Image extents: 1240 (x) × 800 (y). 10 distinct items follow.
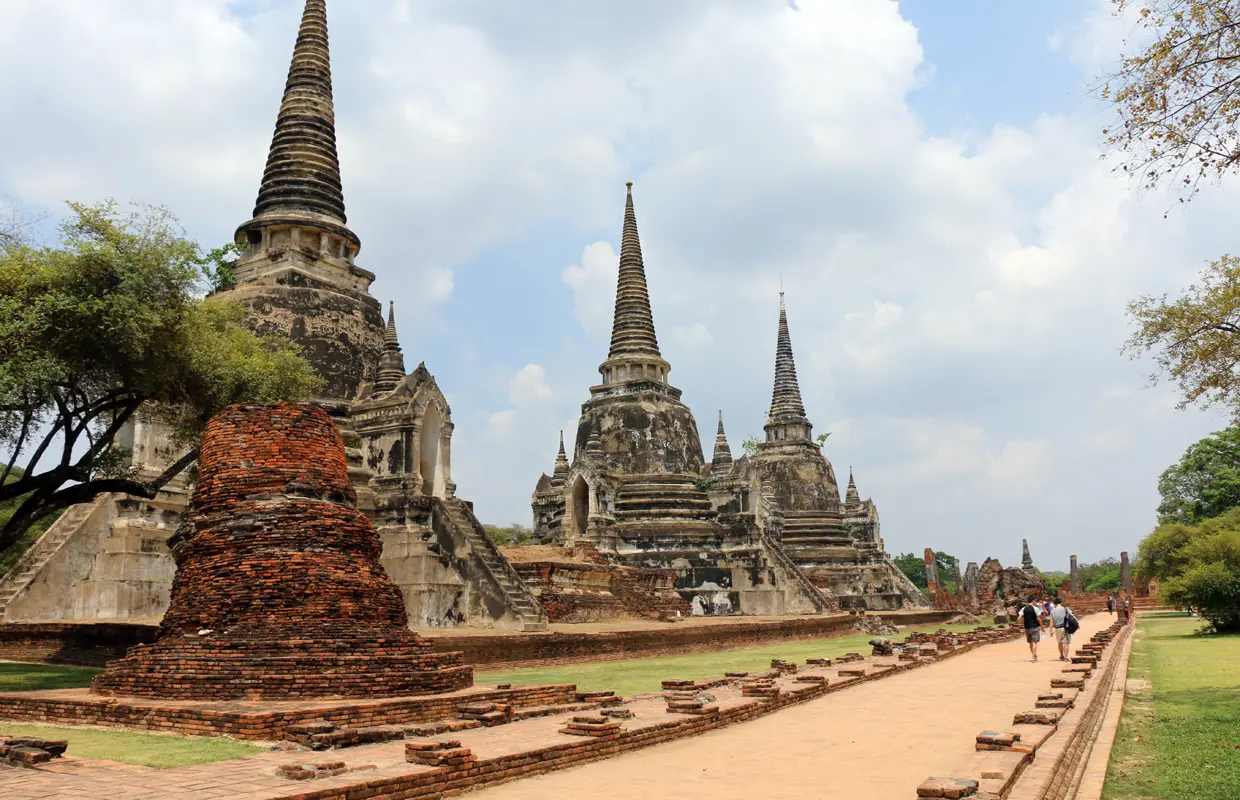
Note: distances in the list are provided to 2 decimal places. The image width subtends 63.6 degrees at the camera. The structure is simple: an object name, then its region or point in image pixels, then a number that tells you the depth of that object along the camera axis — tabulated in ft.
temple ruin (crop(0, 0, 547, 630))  59.98
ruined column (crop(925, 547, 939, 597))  174.09
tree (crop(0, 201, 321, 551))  43.24
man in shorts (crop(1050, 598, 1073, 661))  61.98
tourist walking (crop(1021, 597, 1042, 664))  63.46
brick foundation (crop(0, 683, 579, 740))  27.63
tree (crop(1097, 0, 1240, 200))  32.53
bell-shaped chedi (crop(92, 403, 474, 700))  32.58
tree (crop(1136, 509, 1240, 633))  82.64
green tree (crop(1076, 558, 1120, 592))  274.57
